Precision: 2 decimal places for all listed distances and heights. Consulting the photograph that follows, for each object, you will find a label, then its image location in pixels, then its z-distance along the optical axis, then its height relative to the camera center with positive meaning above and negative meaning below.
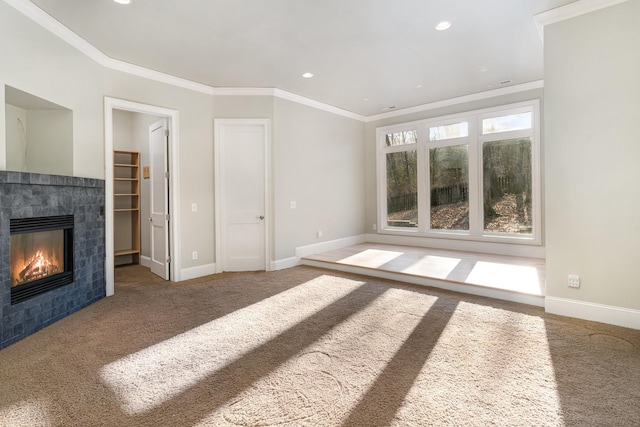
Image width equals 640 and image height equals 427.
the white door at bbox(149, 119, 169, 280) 4.73 +0.27
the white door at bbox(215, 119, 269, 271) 5.13 +0.29
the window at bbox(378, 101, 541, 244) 5.41 +0.69
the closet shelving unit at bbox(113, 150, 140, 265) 5.89 +0.21
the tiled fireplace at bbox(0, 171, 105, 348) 2.68 -0.33
